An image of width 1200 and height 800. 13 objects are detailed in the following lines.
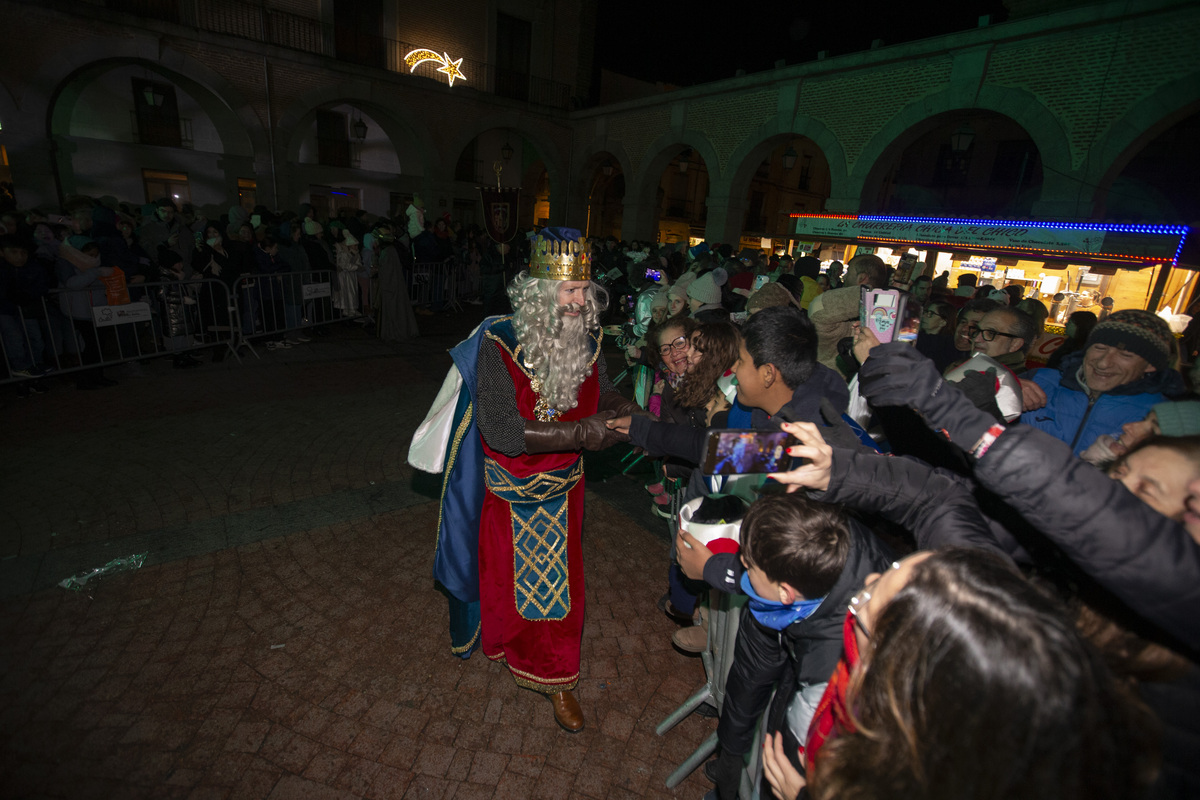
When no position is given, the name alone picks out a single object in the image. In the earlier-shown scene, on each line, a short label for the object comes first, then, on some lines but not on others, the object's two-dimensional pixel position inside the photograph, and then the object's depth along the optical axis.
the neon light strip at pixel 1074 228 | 9.31
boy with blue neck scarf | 1.56
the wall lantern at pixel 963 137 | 13.63
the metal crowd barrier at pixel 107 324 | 6.38
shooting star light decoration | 20.81
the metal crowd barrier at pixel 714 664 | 2.39
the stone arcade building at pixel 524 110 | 10.95
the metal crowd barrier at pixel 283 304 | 8.84
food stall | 9.75
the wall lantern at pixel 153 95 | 18.14
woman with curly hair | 3.24
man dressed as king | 2.47
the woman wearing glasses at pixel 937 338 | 4.30
